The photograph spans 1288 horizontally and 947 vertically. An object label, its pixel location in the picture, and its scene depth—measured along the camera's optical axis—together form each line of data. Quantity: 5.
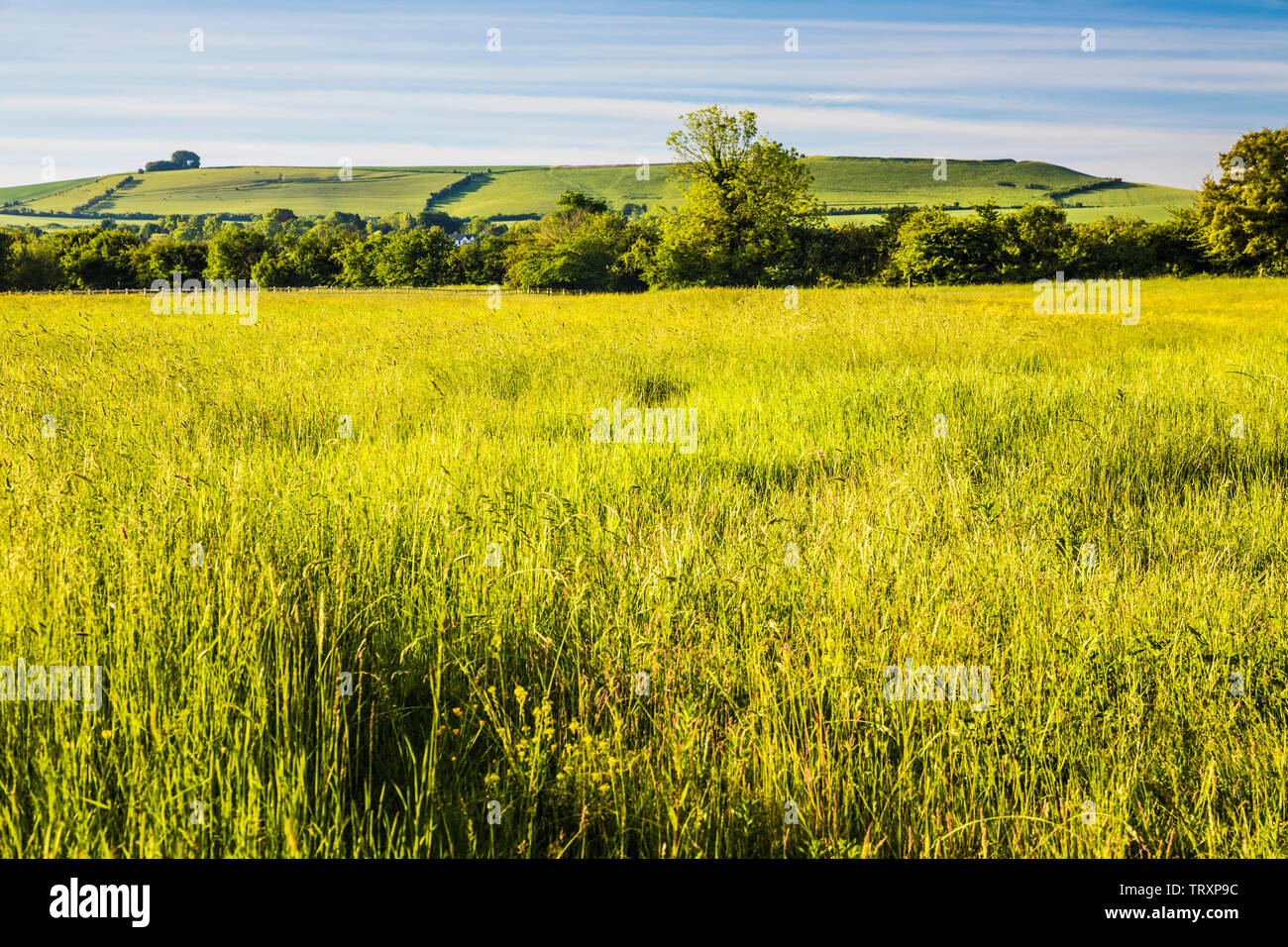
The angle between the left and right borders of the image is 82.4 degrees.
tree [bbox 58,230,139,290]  70.62
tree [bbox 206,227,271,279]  81.12
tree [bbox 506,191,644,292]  67.50
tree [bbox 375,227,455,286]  77.38
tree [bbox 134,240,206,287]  73.81
